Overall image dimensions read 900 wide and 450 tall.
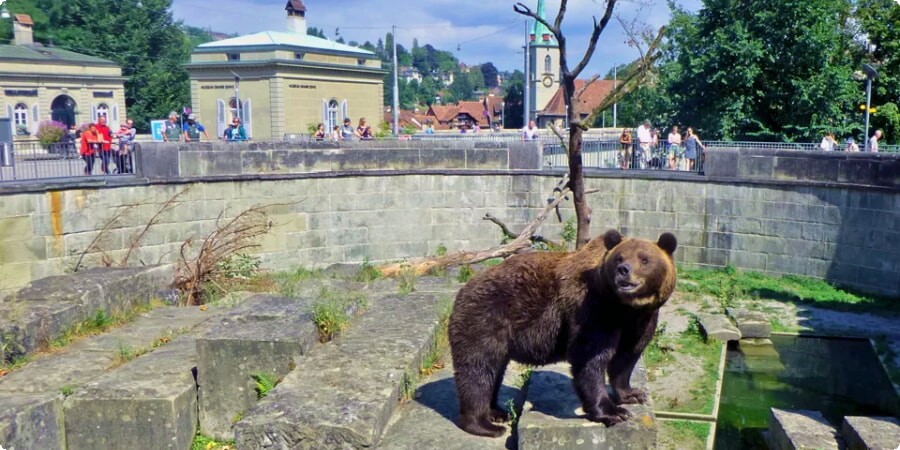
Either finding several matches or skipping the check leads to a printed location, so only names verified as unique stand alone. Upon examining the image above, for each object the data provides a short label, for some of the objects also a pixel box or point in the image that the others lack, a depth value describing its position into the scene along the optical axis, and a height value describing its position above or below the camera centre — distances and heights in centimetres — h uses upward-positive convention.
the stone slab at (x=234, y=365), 614 -175
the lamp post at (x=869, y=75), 1889 +151
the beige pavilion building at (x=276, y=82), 4728 +388
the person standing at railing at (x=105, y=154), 1398 -14
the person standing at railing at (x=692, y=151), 1616 -25
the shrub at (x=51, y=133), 2360 +46
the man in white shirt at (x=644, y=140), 1644 -1
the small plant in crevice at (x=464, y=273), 1314 -225
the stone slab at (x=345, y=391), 459 -163
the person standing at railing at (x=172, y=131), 2086 +40
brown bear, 459 -112
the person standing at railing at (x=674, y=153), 1622 -29
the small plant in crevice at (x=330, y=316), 681 -156
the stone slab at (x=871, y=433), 624 -246
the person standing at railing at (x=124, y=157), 1413 -20
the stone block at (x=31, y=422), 522 -191
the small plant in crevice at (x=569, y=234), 1514 -182
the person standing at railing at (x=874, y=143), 1788 -15
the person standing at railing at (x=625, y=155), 1658 -32
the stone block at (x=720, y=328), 1104 -273
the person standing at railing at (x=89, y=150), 1381 -6
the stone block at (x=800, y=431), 681 -266
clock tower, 10700 +1021
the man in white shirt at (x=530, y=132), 2365 +28
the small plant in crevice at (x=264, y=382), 610 -187
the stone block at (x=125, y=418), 581 -204
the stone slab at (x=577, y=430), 452 -170
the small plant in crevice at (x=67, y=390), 609 -194
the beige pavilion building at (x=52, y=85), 4685 +393
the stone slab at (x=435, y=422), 496 -191
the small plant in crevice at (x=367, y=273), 1384 -236
